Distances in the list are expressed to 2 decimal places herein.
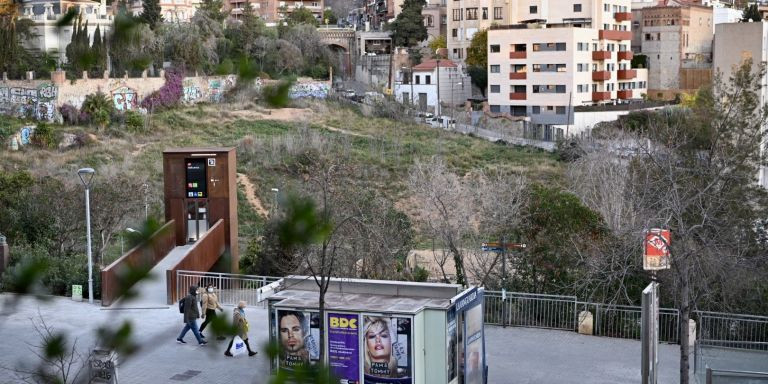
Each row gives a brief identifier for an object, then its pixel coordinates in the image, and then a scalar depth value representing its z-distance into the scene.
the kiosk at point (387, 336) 13.00
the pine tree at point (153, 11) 50.12
